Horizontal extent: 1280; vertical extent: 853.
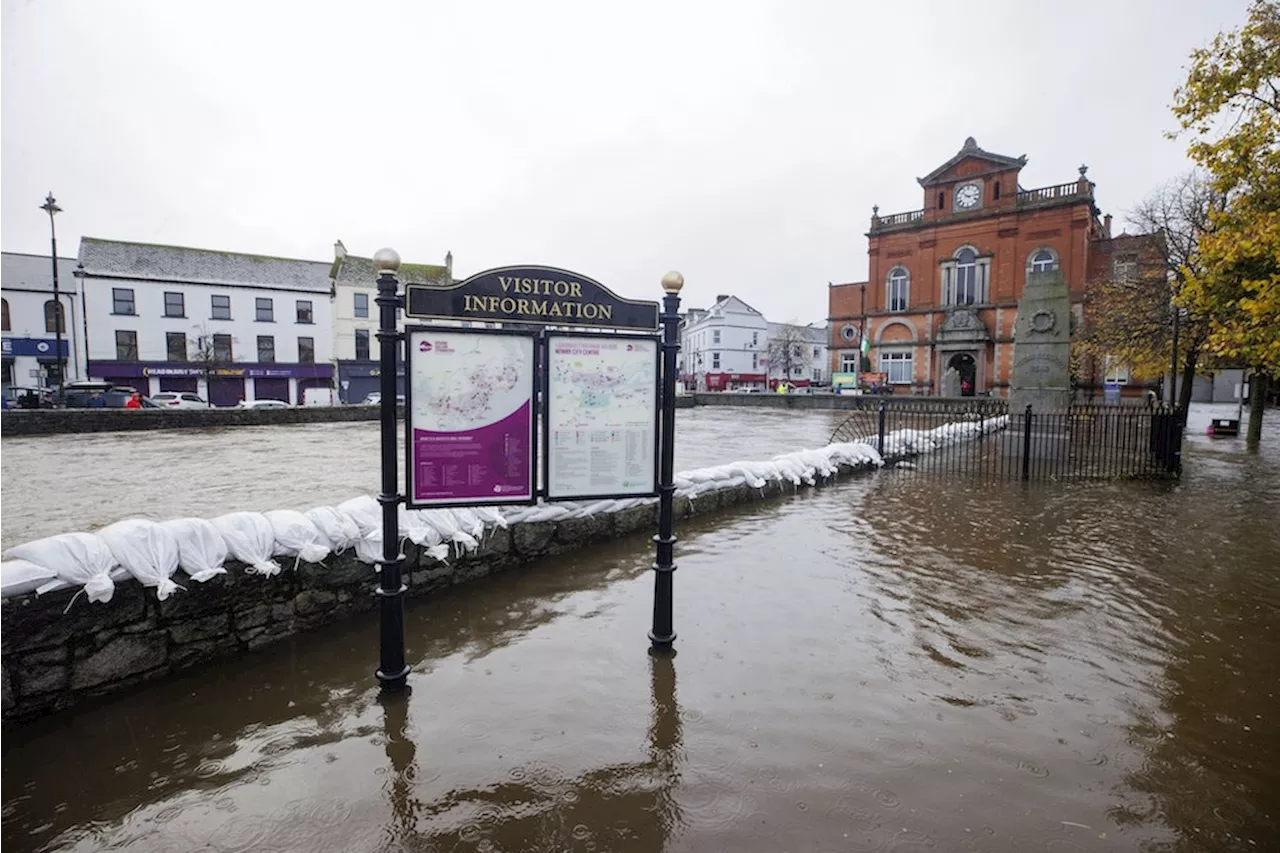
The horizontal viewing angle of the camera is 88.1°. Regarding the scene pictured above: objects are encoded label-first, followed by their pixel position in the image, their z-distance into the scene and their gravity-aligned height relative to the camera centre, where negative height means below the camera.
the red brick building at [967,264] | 37.91 +7.58
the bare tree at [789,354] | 71.81 +3.61
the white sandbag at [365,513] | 5.27 -1.06
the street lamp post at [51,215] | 22.72 +5.73
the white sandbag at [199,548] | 4.25 -1.10
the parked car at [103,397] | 24.66 -0.70
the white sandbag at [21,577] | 3.55 -1.08
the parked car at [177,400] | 28.64 -0.89
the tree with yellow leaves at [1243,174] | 8.33 +2.84
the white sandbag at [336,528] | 5.04 -1.12
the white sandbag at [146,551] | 4.01 -1.05
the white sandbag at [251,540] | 4.52 -1.10
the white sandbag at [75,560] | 3.73 -1.04
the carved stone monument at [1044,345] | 14.65 +0.99
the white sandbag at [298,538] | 4.77 -1.14
